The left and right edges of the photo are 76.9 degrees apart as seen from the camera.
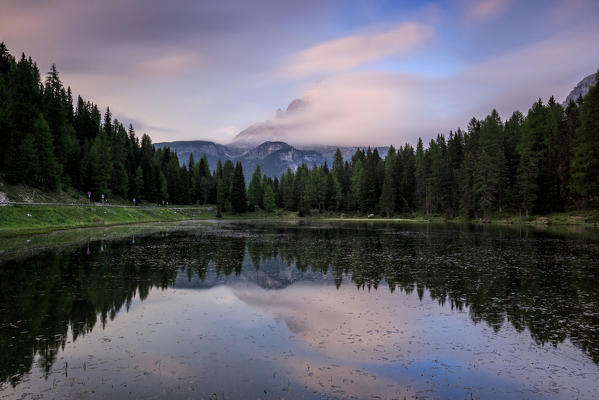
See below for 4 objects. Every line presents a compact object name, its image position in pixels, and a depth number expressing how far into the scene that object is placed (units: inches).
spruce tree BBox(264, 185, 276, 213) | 5974.4
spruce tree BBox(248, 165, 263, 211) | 6353.3
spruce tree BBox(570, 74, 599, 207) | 2664.9
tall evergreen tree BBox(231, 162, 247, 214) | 5631.4
